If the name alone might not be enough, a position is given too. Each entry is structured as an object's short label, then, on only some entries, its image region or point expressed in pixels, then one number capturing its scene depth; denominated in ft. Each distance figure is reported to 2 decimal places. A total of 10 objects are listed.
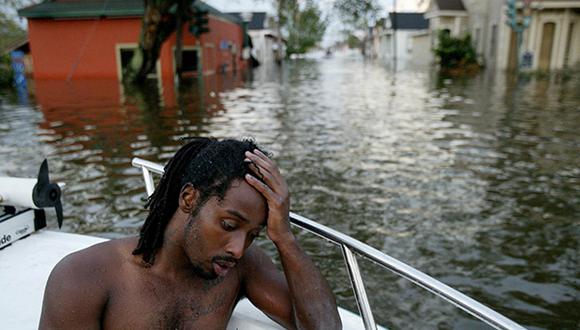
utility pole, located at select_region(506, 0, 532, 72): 65.58
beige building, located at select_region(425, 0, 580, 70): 81.15
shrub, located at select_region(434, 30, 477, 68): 88.17
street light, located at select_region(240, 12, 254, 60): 112.78
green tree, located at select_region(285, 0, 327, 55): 207.97
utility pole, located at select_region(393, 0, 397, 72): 142.70
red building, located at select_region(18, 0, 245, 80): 71.97
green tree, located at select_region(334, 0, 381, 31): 131.64
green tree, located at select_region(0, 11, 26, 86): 130.11
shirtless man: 4.66
